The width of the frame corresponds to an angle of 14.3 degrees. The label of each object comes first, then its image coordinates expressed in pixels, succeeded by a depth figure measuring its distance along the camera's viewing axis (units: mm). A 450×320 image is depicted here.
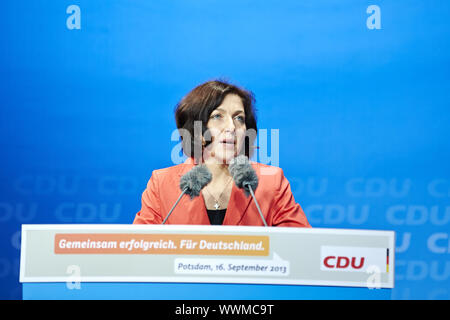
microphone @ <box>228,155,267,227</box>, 4522
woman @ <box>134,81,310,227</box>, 4837
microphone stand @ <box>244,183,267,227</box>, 4499
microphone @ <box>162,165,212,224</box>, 4554
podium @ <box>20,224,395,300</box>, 4396
